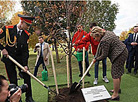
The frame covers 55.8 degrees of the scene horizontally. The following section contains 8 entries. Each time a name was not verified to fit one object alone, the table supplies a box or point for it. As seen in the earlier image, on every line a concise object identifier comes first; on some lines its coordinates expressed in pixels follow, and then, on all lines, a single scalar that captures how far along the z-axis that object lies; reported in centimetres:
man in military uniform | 277
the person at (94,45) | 399
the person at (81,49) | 491
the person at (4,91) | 133
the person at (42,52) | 573
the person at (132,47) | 549
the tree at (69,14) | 342
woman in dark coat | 299
